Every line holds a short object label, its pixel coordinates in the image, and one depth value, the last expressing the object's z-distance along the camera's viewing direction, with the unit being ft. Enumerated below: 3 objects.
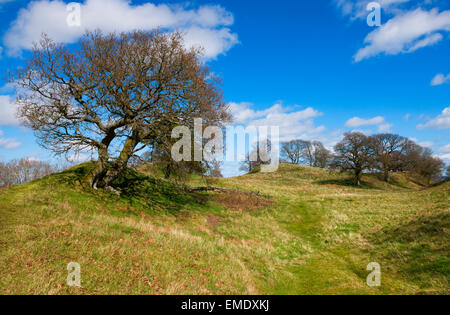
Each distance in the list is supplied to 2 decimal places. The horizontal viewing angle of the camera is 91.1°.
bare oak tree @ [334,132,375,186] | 166.04
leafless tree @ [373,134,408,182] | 176.65
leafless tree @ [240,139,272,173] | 279.90
